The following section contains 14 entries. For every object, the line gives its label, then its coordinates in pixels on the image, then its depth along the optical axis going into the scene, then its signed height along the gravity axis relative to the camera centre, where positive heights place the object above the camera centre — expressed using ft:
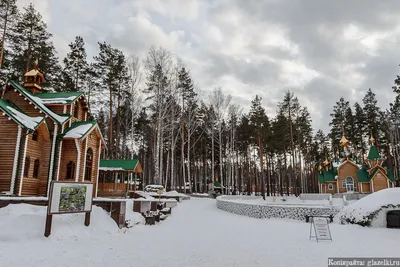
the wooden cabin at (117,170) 66.59 +1.84
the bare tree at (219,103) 107.14 +30.63
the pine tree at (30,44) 72.25 +36.98
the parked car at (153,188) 84.33 -3.48
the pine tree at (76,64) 87.23 +37.45
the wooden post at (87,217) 29.27 -4.60
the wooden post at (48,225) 24.63 -4.65
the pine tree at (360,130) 126.52 +24.03
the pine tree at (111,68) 86.28 +36.05
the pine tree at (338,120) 133.28 +30.61
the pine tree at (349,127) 128.67 +26.33
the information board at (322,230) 27.55 -5.35
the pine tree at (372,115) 120.88 +30.20
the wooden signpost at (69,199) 25.46 -2.44
